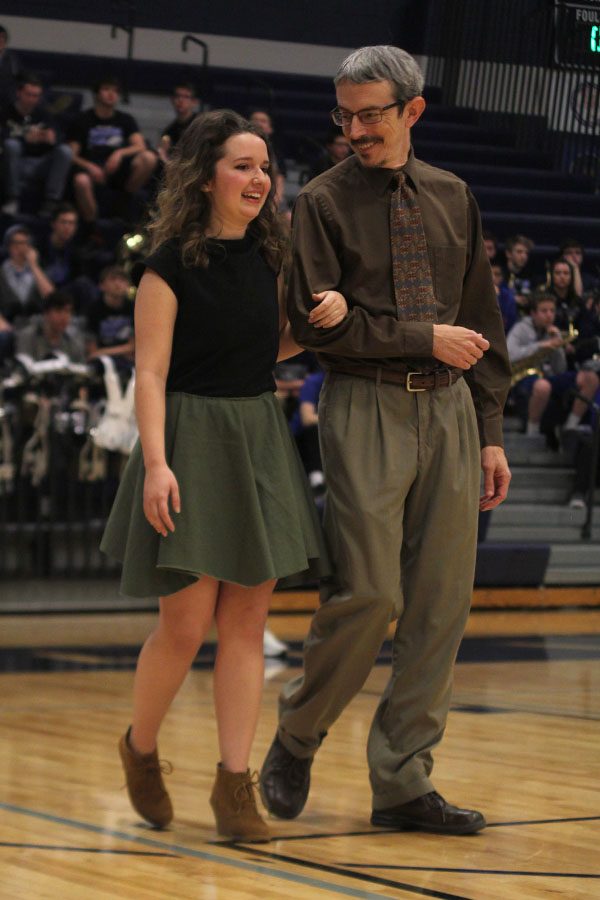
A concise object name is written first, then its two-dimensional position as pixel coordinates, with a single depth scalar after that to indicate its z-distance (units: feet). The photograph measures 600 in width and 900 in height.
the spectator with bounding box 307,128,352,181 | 38.70
